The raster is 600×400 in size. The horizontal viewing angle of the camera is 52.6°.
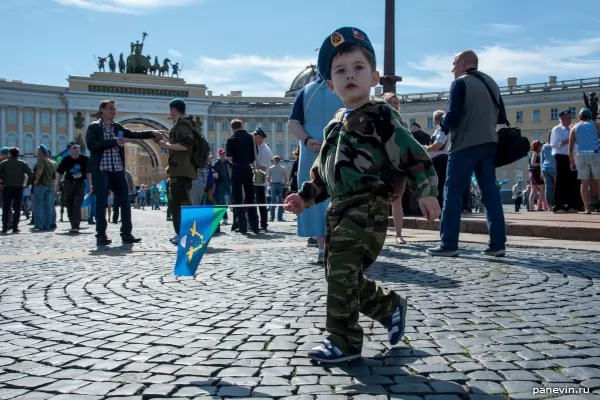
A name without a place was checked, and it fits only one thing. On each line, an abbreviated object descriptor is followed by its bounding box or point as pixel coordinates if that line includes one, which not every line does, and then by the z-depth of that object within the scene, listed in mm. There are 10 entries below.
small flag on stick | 3003
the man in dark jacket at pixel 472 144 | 5863
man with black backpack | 7805
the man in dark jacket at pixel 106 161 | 8094
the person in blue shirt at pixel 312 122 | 5473
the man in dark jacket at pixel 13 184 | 12453
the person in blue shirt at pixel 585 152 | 10422
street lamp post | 11750
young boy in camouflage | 2621
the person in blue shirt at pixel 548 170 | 12906
